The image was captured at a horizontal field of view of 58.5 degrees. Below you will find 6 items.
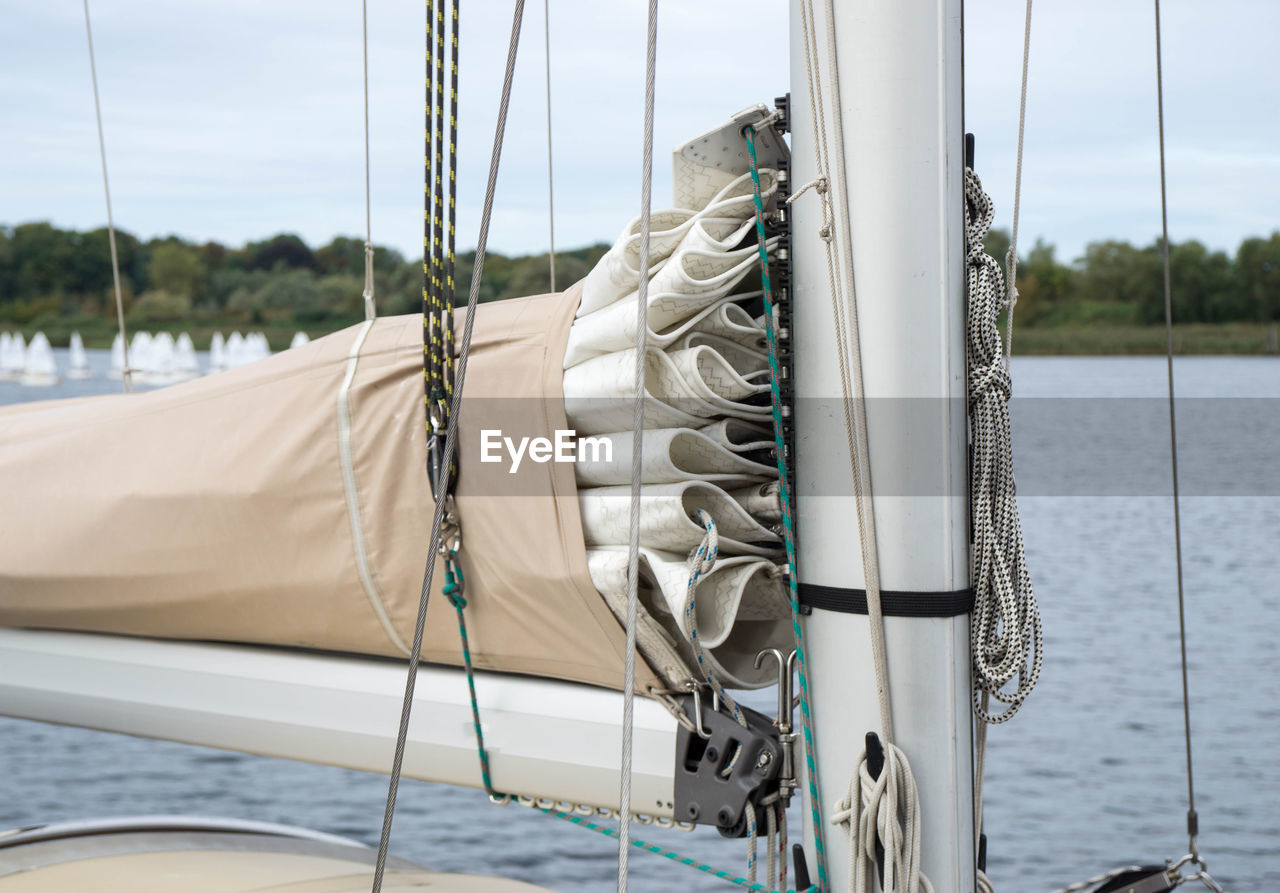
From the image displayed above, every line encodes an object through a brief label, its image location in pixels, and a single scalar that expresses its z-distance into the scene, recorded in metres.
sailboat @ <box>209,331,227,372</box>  30.92
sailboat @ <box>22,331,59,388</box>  30.78
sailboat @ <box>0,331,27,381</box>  32.50
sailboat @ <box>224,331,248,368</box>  30.09
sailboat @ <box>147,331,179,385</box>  28.92
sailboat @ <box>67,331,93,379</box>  32.97
